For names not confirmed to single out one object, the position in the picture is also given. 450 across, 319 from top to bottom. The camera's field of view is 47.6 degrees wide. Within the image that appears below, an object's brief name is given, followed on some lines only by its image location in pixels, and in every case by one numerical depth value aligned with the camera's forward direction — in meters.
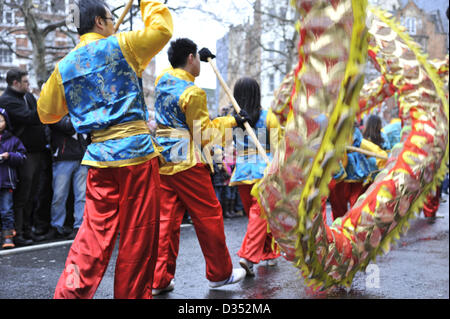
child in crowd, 5.50
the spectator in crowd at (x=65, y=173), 6.15
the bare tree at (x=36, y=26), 12.77
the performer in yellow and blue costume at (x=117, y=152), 2.68
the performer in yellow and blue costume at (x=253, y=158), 4.39
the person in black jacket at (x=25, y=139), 5.66
